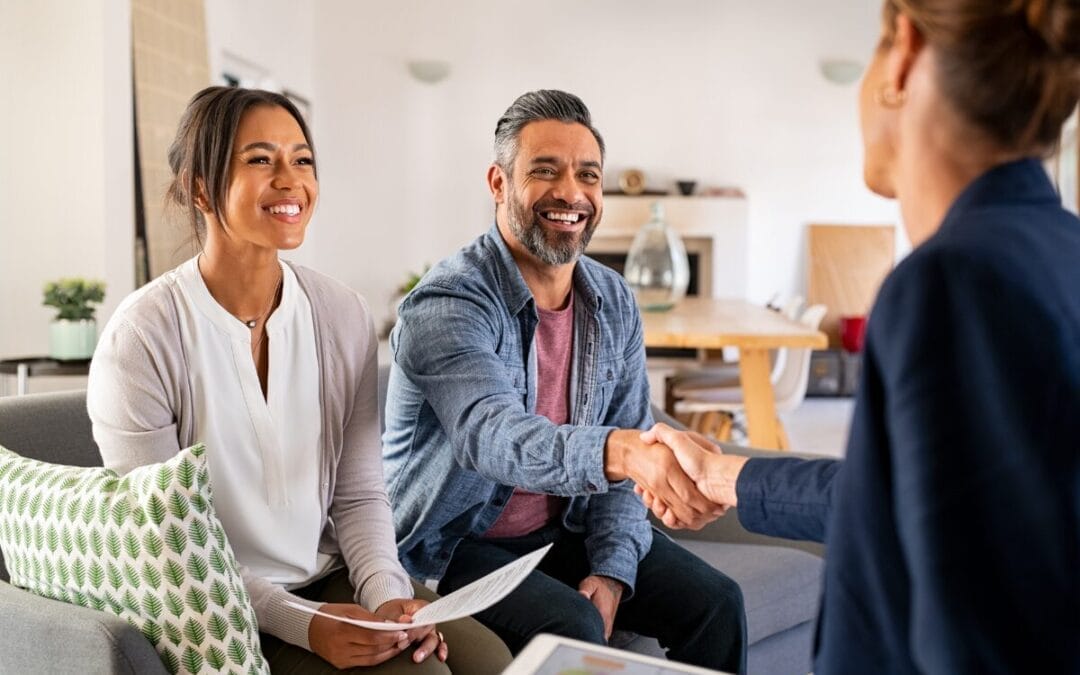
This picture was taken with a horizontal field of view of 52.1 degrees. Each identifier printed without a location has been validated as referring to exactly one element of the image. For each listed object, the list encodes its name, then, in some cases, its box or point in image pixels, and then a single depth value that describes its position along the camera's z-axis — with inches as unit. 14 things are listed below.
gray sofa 49.3
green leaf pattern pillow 50.6
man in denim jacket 68.6
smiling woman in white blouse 58.8
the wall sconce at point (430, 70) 313.0
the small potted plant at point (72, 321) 155.0
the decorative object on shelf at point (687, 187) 322.3
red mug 313.0
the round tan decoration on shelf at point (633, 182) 322.0
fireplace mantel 320.5
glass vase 181.5
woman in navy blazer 27.6
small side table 151.0
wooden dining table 145.6
